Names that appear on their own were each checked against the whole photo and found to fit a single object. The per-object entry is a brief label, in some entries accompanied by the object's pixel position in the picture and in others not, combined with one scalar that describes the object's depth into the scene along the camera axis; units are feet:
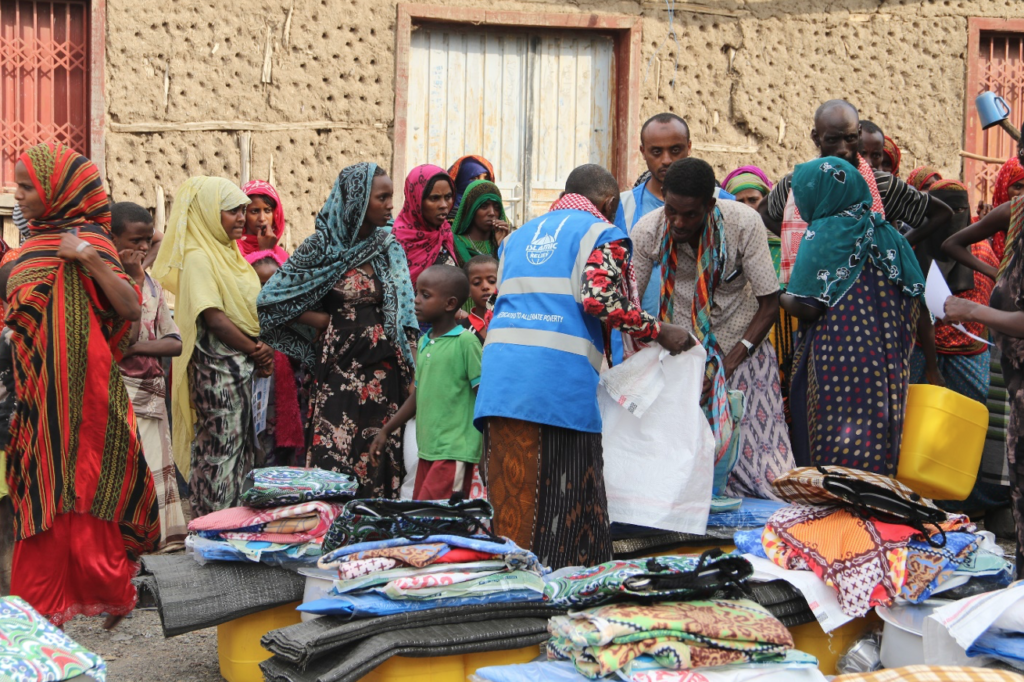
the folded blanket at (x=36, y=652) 9.48
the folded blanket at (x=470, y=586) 11.35
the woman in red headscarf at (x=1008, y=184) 21.89
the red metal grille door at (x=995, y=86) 32.71
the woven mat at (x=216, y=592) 12.81
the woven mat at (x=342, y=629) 10.96
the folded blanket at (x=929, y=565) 11.55
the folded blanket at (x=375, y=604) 11.35
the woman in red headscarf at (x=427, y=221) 19.75
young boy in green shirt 15.46
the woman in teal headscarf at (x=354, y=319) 17.42
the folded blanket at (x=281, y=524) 13.53
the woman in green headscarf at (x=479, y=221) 20.36
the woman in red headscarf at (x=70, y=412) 14.64
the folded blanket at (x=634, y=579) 10.60
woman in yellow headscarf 19.25
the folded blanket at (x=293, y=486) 13.83
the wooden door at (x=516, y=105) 30.32
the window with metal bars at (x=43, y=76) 27.30
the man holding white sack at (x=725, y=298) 15.56
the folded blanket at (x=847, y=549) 11.66
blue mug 21.48
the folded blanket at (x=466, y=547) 11.84
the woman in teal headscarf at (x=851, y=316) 15.57
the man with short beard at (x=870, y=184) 17.89
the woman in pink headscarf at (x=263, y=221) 23.30
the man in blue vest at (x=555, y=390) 13.69
